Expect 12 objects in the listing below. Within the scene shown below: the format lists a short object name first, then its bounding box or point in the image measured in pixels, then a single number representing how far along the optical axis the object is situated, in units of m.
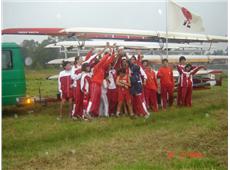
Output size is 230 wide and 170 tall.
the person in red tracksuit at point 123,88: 8.38
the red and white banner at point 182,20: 10.30
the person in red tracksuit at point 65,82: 8.36
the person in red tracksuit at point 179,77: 9.66
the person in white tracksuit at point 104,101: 8.49
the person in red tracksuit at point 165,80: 9.55
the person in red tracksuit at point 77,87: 8.30
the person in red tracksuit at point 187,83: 9.66
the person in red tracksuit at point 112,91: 8.54
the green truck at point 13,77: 8.85
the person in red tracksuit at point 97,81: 8.23
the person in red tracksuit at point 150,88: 9.23
